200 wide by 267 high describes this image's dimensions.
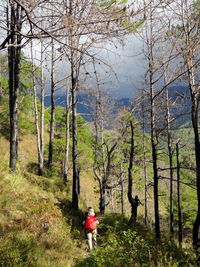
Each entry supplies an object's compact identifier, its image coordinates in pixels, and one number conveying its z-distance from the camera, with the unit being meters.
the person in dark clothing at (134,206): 11.70
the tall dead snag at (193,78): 8.79
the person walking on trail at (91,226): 7.60
